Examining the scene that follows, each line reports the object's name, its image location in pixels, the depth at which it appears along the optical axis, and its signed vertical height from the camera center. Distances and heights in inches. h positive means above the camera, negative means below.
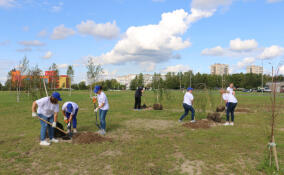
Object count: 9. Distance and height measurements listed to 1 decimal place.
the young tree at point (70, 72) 1576.0 +110.4
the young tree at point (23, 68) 831.7 +73.7
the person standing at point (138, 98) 565.9 -31.7
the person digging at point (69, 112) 266.7 -33.7
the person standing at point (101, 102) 274.4 -21.2
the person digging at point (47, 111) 229.8 -27.5
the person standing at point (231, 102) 344.3 -25.3
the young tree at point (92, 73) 1130.0 +74.5
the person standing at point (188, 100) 366.9 -23.6
